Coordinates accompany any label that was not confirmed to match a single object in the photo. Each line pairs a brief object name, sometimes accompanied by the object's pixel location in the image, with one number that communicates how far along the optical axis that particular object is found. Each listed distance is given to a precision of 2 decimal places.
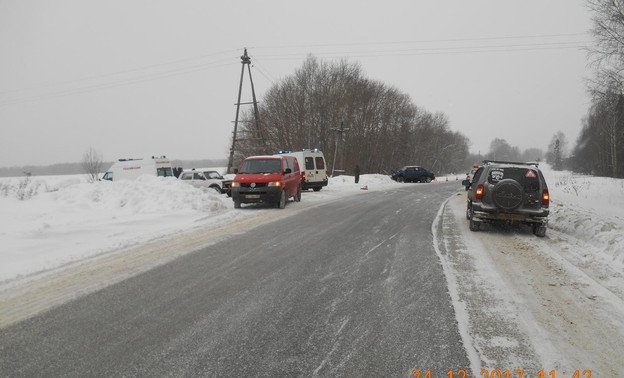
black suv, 8.52
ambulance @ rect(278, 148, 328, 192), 23.17
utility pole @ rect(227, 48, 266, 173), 31.77
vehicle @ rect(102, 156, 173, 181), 23.81
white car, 19.98
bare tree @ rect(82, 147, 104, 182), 56.57
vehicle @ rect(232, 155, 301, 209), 14.06
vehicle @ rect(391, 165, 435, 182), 42.66
